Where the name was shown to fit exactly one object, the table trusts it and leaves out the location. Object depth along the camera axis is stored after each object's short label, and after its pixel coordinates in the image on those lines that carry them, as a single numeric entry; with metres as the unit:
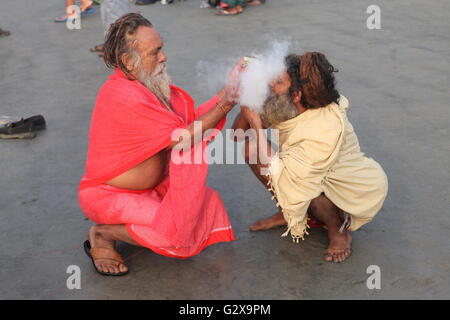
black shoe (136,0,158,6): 9.29
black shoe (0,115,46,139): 4.91
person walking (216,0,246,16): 8.59
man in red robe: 3.00
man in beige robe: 3.11
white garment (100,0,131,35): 6.68
